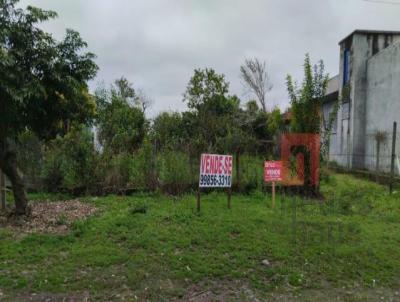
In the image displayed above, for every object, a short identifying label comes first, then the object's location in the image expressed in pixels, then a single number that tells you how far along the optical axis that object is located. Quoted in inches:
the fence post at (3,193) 332.8
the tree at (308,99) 442.3
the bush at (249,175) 430.9
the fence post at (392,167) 450.7
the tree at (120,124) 451.8
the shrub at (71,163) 420.8
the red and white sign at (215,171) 310.2
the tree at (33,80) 255.8
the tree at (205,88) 1152.8
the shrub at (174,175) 416.5
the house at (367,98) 669.3
